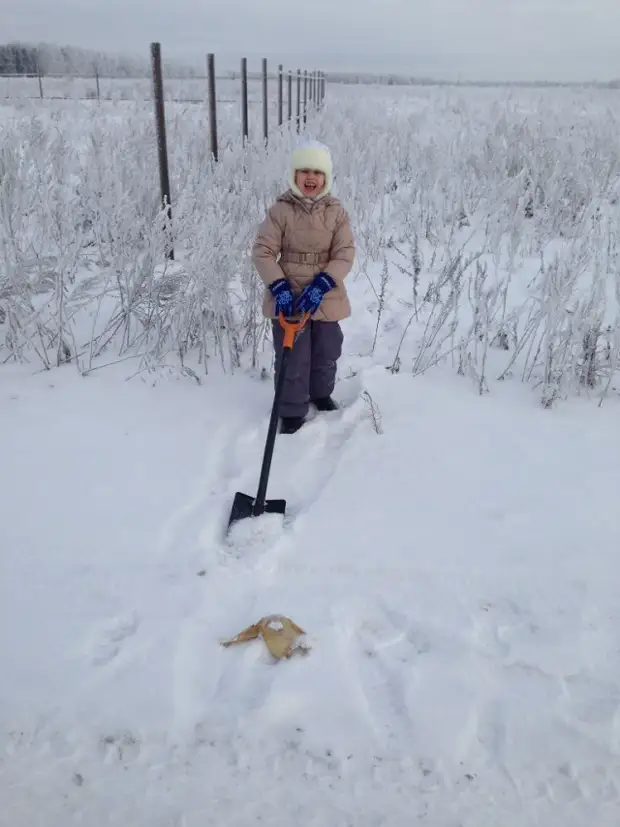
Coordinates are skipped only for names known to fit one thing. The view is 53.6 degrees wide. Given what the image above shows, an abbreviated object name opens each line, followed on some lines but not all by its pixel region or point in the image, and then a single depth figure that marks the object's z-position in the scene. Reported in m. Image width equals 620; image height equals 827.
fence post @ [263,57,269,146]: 8.42
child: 2.35
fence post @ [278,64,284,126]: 10.12
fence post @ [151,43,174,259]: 4.20
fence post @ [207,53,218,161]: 5.84
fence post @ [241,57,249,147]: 7.52
